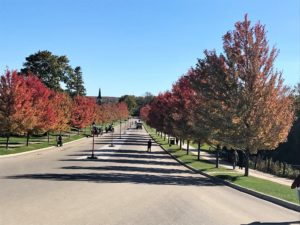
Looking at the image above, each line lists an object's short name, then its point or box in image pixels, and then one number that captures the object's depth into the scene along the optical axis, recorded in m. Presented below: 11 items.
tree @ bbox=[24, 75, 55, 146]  35.96
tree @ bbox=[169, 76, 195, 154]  29.28
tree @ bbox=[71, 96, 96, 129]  53.97
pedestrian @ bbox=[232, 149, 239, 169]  24.02
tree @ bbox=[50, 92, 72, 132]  42.41
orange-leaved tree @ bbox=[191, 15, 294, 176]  19.06
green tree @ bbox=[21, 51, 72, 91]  71.56
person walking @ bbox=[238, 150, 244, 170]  25.88
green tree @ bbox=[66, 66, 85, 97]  76.95
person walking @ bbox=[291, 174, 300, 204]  8.74
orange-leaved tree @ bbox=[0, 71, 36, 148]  31.14
